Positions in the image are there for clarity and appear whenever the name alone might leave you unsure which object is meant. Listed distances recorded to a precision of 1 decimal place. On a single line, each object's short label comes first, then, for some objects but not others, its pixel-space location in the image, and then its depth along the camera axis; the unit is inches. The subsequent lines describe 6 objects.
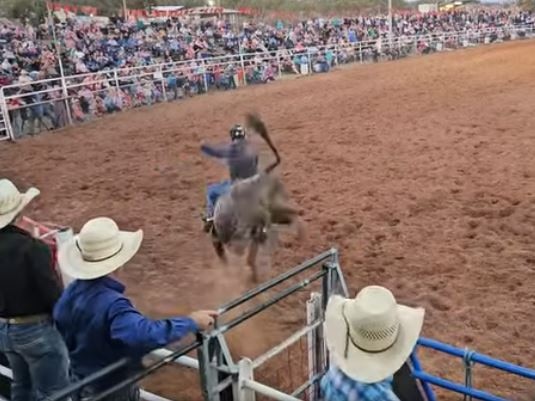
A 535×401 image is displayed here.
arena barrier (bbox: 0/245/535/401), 93.8
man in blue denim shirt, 96.7
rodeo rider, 229.1
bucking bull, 221.3
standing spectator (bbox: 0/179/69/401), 119.8
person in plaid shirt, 85.1
